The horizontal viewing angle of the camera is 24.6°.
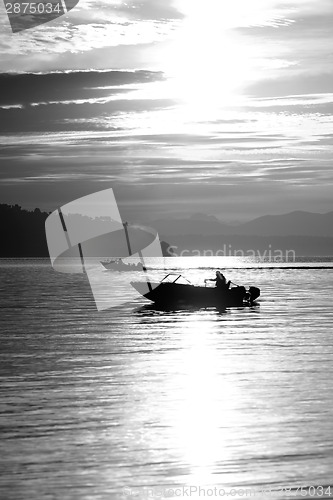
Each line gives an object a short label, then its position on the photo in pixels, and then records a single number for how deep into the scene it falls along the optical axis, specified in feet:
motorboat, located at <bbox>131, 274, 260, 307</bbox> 265.13
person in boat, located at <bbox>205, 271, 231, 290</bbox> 266.57
